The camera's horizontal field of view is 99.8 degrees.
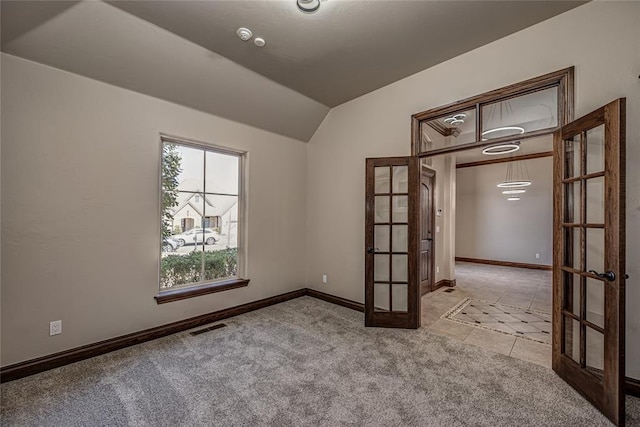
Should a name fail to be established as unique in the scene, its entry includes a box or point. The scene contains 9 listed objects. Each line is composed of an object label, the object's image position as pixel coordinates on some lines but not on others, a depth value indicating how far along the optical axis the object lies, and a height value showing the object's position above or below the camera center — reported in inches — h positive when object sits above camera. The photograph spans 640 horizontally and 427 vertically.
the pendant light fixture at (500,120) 110.3 +40.5
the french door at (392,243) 132.9 -14.0
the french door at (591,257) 71.4 -12.5
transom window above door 97.9 +42.3
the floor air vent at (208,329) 127.0 -55.8
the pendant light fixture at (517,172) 298.8 +49.6
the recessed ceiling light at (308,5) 87.2 +69.0
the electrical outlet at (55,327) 97.7 -41.6
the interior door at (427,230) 193.2 -10.8
